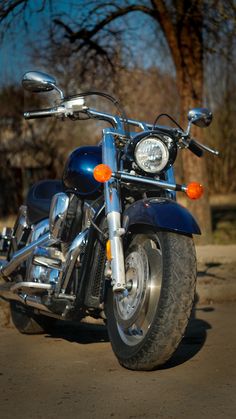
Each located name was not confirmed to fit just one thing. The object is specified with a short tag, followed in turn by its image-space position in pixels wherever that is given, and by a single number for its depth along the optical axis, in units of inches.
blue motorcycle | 257.7
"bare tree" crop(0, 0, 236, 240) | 684.0
